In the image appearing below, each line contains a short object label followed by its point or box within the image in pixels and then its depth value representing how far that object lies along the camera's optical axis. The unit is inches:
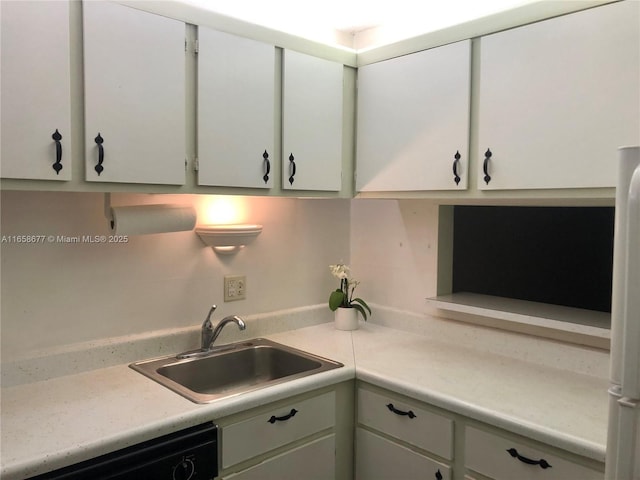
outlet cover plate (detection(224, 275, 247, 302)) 90.1
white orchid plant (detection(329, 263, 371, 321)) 98.6
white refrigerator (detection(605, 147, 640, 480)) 39.8
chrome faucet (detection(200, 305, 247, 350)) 83.9
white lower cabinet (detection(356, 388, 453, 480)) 68.7
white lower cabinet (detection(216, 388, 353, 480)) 65.4
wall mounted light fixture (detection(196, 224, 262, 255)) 84.2
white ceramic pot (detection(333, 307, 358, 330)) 98.8
